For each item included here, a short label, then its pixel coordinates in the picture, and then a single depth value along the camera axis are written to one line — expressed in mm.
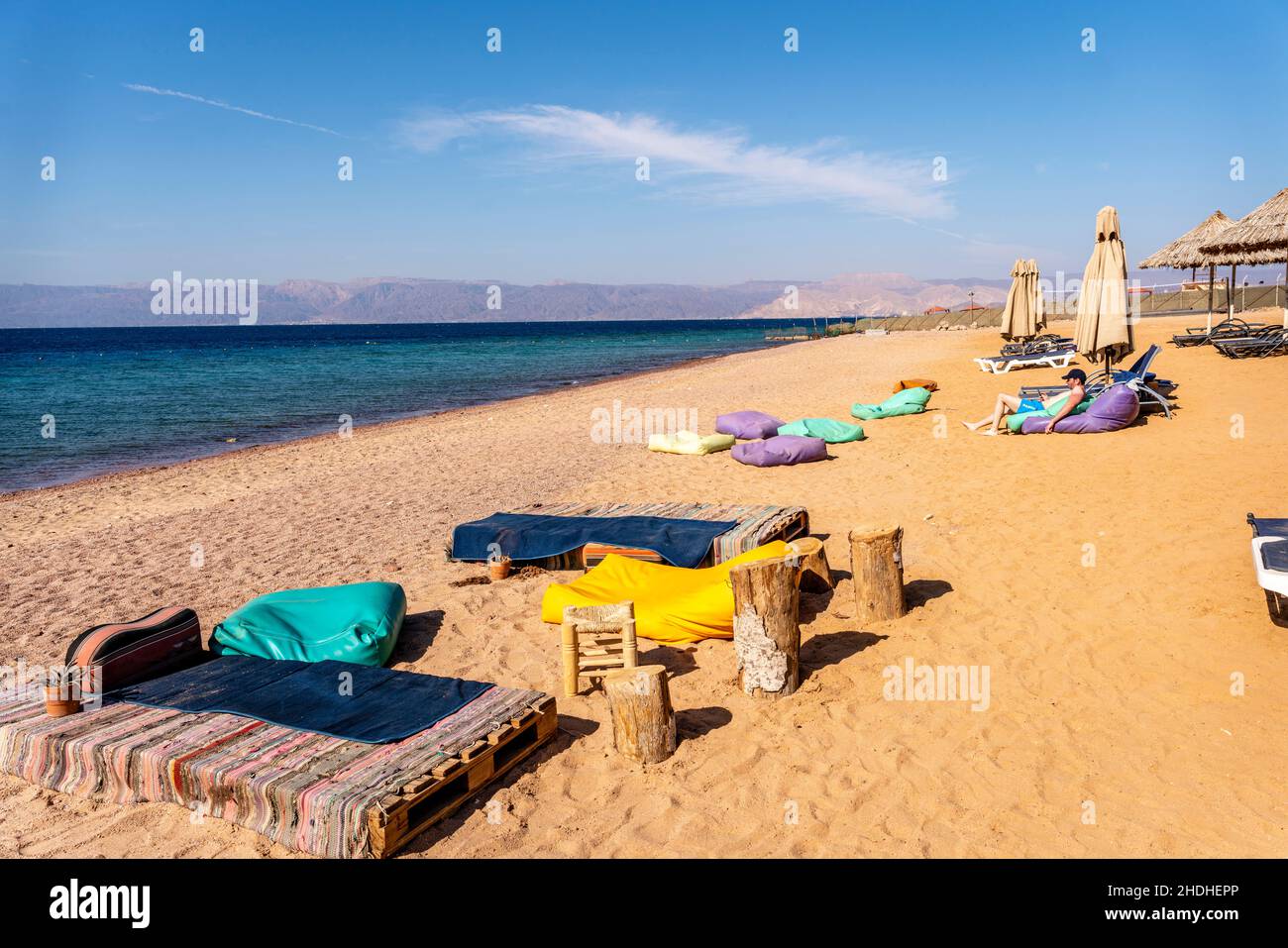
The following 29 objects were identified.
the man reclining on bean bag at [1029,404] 11172
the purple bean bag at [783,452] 10766
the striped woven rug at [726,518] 6531
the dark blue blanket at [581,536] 6649
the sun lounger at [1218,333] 17027
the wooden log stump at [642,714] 3941
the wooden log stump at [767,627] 4492
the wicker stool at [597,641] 4781
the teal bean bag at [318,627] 5168
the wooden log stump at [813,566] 5977
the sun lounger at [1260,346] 15953
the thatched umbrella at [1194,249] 21375
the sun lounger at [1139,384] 11581
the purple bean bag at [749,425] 12516
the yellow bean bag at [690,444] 12086
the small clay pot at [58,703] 4223
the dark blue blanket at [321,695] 4027
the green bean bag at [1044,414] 11359
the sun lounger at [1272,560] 4539
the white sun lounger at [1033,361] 18453
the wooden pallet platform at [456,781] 3275
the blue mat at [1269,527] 5184
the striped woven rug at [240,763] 3359
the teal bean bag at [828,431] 12141
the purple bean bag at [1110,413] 10836
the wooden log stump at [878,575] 5465
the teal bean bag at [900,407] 14180
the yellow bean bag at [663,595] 5465
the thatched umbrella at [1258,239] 18047
